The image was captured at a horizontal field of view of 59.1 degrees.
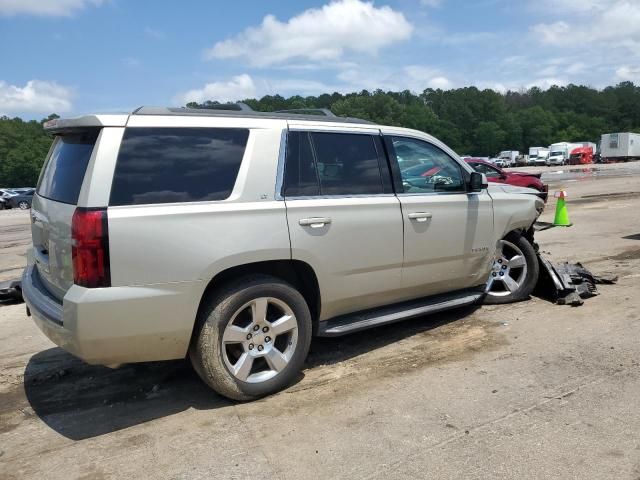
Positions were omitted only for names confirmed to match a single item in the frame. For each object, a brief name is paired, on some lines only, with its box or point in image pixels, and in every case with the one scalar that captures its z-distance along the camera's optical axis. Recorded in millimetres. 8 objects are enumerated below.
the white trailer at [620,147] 67062
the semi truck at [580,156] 71125
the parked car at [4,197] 36750
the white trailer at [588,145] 75600
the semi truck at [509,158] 79000
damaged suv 3369
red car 16781
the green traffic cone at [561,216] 12359
